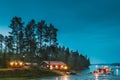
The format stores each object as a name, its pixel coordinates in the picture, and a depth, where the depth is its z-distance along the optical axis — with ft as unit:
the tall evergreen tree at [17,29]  406.82
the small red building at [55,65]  489.26
